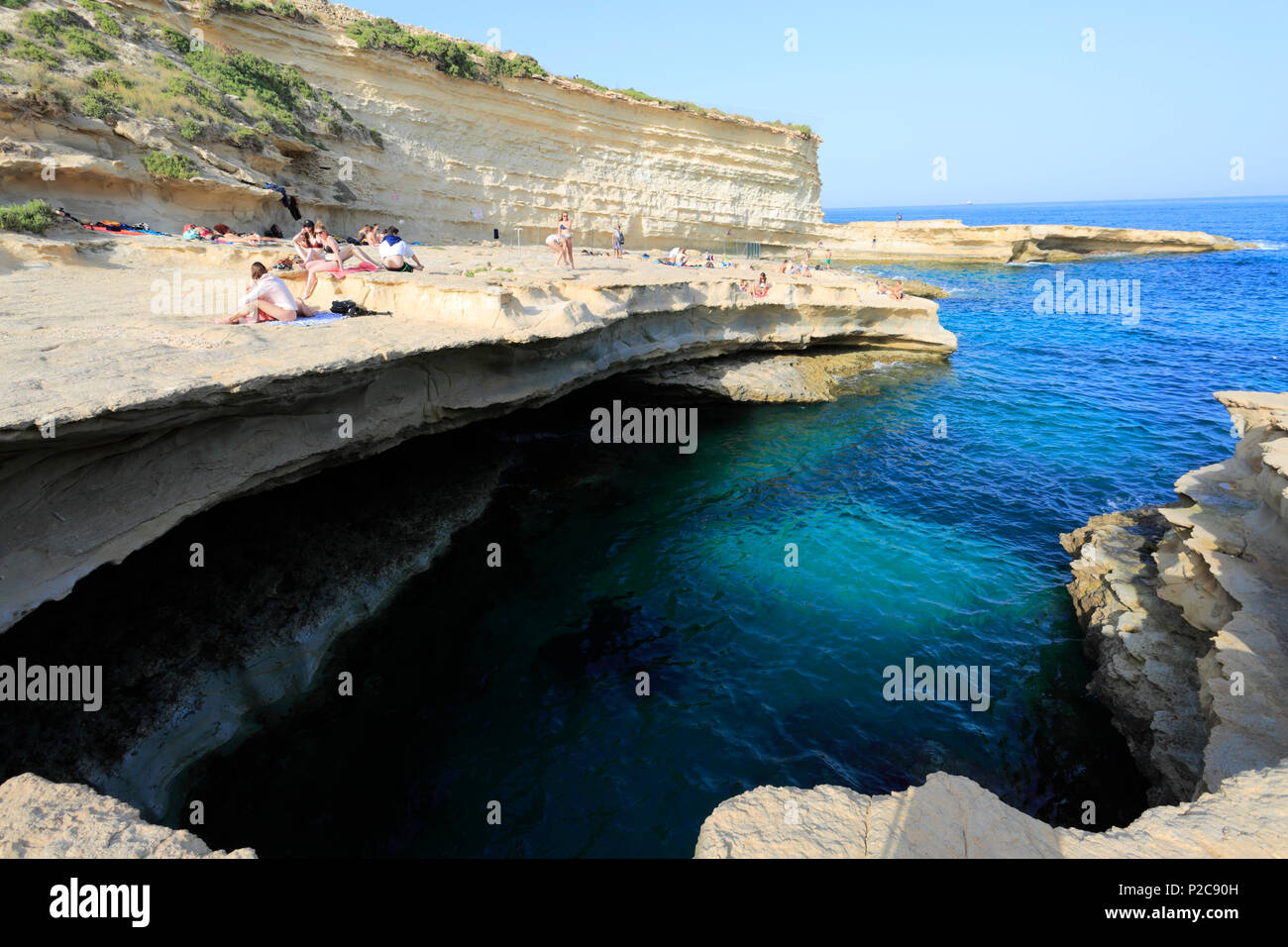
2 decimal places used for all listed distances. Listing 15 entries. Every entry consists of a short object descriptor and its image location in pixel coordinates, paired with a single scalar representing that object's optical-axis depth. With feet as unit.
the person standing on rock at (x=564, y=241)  60.08
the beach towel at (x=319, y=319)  32.55
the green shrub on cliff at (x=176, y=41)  72.08
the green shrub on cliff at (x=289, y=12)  78.54
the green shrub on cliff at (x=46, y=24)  58.23
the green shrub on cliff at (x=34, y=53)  54.70
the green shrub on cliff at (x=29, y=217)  42.29
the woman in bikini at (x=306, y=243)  41.91
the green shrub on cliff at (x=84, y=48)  59.36
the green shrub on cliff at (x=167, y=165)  55.47
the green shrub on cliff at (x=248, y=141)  65.77
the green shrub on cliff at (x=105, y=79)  57.67
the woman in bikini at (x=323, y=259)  39.11
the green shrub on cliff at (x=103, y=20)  64.90
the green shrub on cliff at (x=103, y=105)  53.47
